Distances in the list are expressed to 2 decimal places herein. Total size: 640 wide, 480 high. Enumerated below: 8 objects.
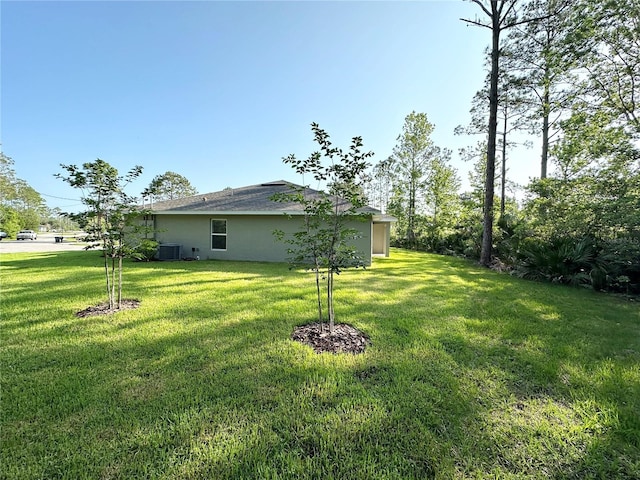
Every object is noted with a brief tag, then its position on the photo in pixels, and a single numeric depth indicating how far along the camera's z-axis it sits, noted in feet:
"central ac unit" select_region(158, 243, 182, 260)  36.59
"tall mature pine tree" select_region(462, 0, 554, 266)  33.27
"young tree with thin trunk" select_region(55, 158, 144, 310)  14.30
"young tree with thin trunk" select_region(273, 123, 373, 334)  11.54
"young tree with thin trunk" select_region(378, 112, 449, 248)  73.51
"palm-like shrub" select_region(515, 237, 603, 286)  24.26
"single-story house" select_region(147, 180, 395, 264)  35.86
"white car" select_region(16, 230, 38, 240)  106.11
